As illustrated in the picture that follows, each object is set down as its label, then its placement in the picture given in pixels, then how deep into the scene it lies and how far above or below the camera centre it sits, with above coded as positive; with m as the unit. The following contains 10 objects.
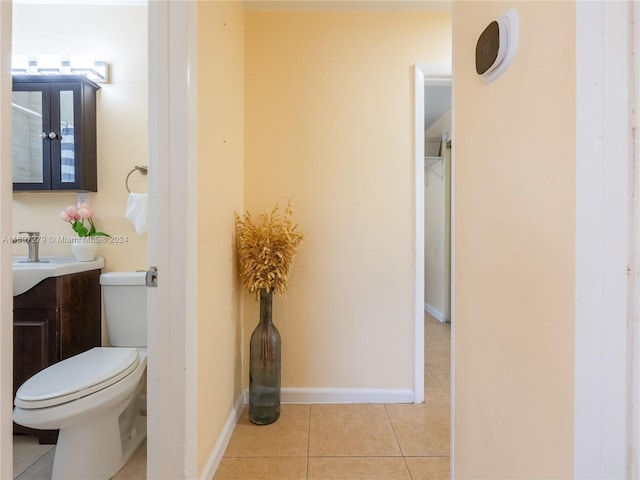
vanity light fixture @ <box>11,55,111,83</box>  1.76 +1.04
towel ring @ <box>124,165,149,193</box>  1.80 +0.42
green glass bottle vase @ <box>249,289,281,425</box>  1.62 -0.71
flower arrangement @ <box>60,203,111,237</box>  1.71 +0.12
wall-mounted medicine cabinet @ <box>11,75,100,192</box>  1.70 +0.62
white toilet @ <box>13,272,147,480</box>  1.08 -0.65
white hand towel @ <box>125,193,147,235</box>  1.72 +0.16
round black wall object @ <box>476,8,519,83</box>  0.66 +0.46
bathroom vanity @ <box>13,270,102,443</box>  1.41 -0.42
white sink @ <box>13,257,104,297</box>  1.38 -0.15
